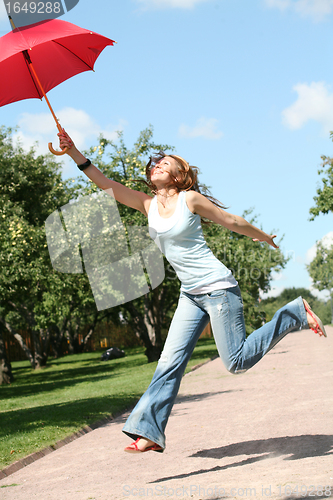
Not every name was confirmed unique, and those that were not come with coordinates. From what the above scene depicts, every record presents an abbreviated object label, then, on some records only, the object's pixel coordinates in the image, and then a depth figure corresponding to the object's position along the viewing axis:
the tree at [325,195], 24.31
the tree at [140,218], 19.75
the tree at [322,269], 46.25
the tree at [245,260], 19.81
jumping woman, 3.74
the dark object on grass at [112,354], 32.34
